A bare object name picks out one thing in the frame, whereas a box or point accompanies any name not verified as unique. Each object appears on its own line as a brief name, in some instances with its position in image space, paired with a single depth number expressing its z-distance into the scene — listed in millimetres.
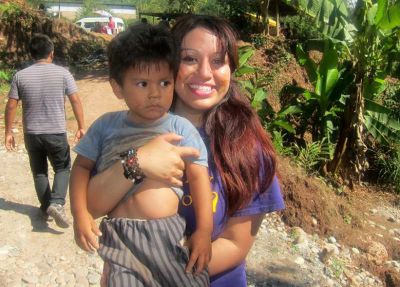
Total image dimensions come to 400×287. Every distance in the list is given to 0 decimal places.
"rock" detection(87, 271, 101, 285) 3812
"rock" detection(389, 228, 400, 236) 6042
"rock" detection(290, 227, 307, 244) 5113
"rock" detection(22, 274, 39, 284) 3756
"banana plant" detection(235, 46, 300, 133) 7023
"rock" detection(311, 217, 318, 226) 5438
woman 1658
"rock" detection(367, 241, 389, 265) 5113
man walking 4395
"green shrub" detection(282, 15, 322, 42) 15258
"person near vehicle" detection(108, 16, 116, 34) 35594
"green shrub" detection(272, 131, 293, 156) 6841
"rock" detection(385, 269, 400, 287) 4691
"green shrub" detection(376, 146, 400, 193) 7598
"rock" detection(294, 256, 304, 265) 4664
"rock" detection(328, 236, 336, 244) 5293
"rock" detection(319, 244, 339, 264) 4805
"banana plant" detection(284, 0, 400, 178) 5898
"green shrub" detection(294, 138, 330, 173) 6980
